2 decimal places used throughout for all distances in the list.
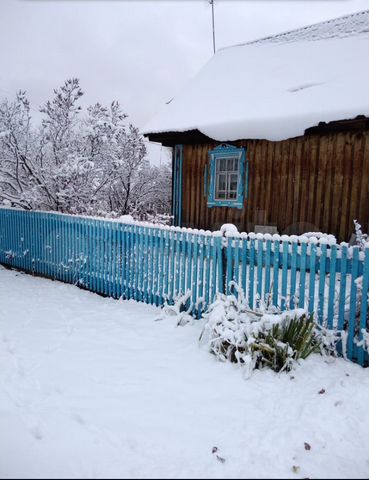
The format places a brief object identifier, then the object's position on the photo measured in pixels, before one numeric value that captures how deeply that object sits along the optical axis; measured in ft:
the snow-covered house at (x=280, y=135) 23.63
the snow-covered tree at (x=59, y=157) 32.55
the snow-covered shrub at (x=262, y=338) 12.01
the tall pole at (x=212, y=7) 53.27
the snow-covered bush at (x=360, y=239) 13.12
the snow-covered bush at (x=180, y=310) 16.43
